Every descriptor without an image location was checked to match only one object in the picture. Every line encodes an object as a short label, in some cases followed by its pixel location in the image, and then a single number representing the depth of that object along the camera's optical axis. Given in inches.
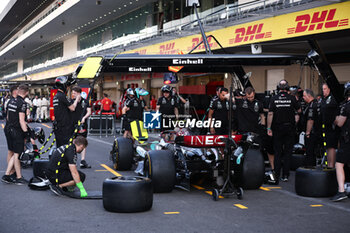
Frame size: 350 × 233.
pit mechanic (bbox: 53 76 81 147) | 327.9
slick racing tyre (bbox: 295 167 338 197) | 292.7
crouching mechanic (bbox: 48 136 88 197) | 279.1
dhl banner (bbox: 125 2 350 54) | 474.9
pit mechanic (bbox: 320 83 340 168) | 327.9
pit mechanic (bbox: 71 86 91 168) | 366.6
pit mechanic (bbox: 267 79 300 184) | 349.1
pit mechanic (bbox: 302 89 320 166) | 359.6
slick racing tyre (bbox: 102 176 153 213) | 241.6
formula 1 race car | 293.0
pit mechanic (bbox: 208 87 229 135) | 309.4
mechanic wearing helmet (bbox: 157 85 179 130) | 338.3
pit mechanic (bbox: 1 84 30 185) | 325.1
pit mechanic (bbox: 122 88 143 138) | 445.1
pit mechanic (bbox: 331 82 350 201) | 280.5
